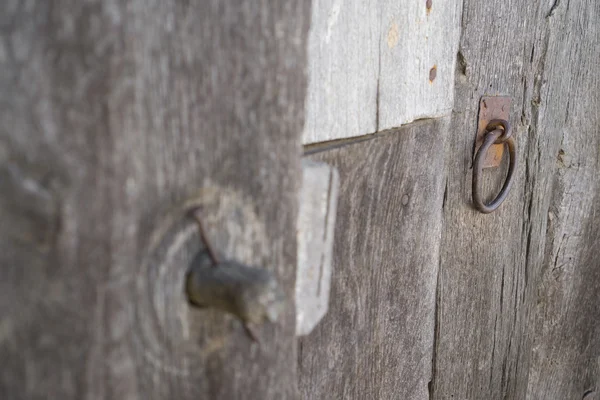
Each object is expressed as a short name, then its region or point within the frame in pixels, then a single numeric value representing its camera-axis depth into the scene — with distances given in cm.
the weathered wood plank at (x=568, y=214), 122
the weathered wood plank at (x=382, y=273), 79
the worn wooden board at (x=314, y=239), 45
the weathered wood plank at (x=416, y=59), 80
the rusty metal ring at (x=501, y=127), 109
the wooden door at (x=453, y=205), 77
